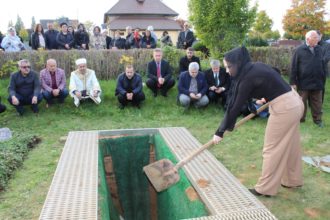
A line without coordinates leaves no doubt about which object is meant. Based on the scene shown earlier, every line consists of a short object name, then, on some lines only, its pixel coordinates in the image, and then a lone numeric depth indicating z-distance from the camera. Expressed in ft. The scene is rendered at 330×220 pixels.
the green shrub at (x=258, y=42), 85.97
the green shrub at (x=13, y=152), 16.22
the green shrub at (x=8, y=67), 33.47
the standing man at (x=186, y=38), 45.91
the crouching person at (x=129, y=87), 28.60
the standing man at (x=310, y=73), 24.00
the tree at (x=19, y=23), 185.26
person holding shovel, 13.01
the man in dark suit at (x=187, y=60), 32.19
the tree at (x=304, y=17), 105.60
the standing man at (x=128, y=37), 42.55
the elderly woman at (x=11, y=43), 37.06
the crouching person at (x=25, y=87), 27.09
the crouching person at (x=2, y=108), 26.37
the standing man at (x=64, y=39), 38.47
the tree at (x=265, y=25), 143.54
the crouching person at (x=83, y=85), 28.37
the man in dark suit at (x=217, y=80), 29.04
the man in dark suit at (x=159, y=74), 30.63
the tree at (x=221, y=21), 35.27
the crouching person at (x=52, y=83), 28.08
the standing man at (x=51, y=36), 38.83
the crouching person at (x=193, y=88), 28.22
